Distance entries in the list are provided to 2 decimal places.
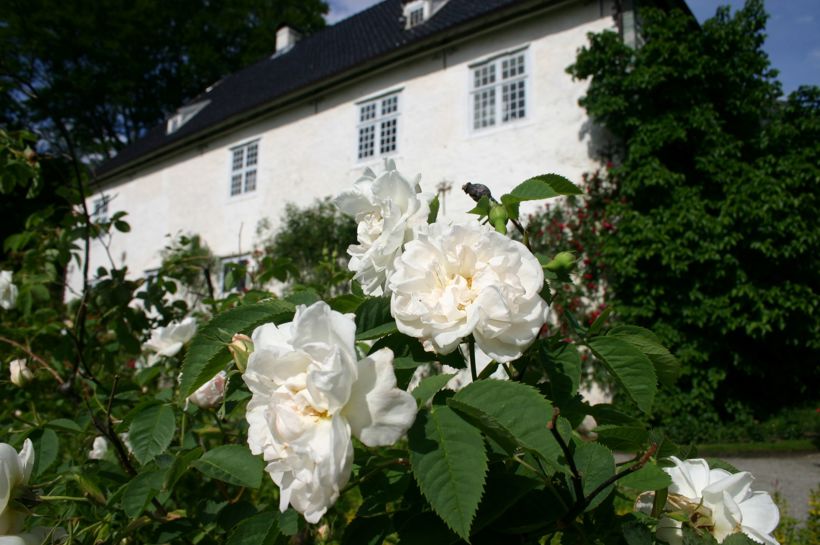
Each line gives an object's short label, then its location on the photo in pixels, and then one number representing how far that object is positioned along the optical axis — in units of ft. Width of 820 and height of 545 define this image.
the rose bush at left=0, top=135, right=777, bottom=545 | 2.01
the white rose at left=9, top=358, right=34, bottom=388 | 5.26
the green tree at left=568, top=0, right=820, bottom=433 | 21.65
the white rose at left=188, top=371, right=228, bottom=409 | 3.44
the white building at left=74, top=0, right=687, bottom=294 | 27.86
